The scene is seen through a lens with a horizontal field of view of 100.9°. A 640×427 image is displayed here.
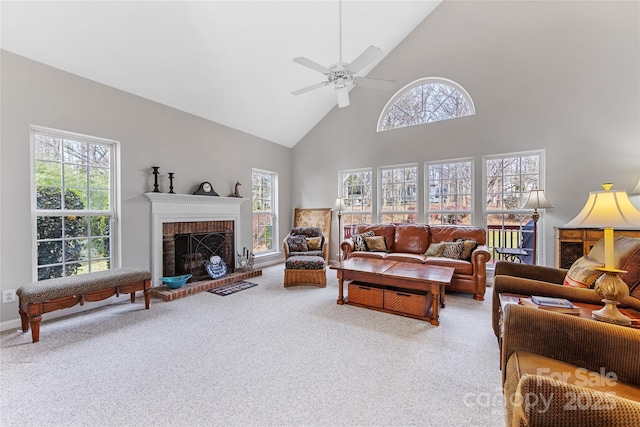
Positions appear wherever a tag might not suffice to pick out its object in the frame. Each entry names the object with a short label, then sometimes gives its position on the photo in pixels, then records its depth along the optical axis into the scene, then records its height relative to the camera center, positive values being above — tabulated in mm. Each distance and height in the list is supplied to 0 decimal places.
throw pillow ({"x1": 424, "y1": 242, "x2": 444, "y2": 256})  4223 -627
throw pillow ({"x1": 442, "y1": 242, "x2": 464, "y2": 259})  4000 -605
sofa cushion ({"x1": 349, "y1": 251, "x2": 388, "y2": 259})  4418 -737
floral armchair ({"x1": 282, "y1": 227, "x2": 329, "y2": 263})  4788 -584
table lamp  1510 -89
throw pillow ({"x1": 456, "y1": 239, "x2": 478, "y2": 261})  3950 -578
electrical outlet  2695 -842
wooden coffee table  2900 -924
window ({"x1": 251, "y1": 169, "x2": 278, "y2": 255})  5738 +46
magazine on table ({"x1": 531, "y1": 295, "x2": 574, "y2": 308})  1772 -638
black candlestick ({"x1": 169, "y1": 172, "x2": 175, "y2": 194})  4043 +464
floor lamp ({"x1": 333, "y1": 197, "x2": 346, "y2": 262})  5367 +130
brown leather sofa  3664 -624
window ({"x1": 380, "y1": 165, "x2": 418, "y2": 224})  5172 +346
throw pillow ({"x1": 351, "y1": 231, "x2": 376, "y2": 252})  4738 -572
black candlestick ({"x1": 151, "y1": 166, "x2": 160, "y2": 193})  3844 +516
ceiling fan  2621 +1502
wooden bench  2439 -785
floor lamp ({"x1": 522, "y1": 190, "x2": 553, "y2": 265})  3676 +109
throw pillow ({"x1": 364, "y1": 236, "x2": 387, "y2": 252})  4730 -581
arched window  4703 +2004
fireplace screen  4035 -640
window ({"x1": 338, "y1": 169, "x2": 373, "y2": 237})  5695 +326
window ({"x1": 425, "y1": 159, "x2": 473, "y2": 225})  4691 +343
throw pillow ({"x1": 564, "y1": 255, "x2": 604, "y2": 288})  2014 -510
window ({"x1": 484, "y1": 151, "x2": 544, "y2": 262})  4215 +259
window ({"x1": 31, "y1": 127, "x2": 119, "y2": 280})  2990 +135
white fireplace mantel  3859 +24
